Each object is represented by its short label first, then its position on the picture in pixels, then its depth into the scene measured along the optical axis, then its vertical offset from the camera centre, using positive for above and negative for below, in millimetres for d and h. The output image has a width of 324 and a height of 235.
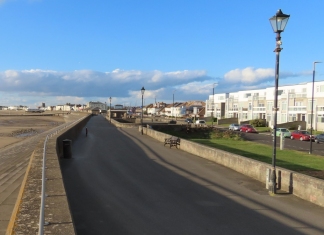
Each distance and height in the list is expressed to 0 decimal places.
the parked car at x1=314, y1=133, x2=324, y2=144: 41469 -2721
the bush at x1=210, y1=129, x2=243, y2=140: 39672 -2542
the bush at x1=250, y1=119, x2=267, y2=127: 73688 -2040
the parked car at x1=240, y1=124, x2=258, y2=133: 57988 -2574
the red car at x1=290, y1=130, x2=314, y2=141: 45250 -2713
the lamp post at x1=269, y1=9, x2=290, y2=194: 10508 +1945
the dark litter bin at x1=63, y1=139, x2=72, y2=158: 19112 -2056
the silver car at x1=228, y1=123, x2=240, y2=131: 60769 -2443
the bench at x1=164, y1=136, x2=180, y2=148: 25938 -2120
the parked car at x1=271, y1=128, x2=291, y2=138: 48881 -2611
